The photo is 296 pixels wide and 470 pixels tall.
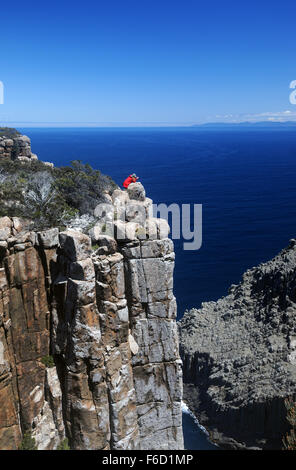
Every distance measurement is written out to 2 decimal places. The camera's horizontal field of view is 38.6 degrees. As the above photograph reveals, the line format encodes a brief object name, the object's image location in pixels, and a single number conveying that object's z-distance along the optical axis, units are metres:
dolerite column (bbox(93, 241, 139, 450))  18.44
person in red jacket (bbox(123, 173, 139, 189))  28.20
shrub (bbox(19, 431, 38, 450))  17.73
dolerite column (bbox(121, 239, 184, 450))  19.62
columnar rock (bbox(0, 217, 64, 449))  17.48
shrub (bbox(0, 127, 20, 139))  47.19
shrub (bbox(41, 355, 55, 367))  18.58
